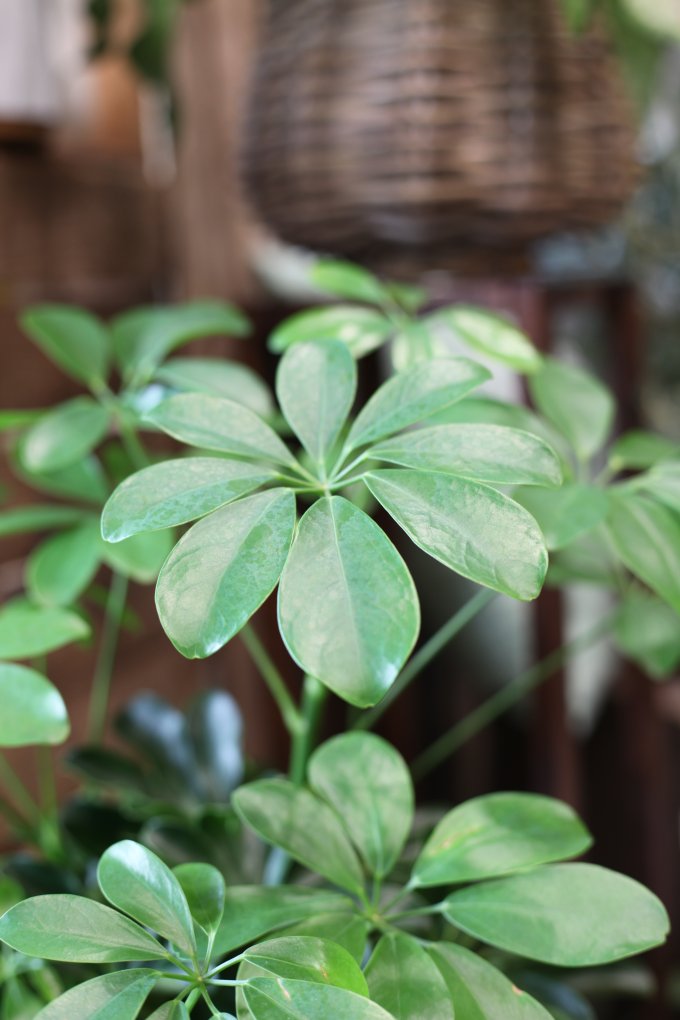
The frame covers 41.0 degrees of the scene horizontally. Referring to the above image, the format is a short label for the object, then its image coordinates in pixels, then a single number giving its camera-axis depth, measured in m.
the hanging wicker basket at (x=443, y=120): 0.74
